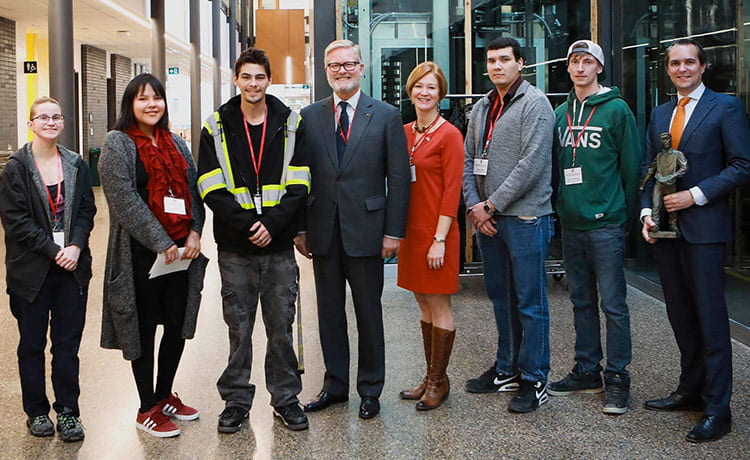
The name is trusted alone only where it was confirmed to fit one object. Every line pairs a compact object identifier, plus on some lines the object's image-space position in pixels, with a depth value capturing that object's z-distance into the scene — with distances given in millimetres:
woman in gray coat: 3105
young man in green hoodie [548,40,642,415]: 3549
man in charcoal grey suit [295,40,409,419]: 3412
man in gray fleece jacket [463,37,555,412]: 3537
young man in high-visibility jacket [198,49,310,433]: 3209
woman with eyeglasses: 3172
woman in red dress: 3479
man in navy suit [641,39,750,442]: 3211
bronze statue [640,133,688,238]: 3277
